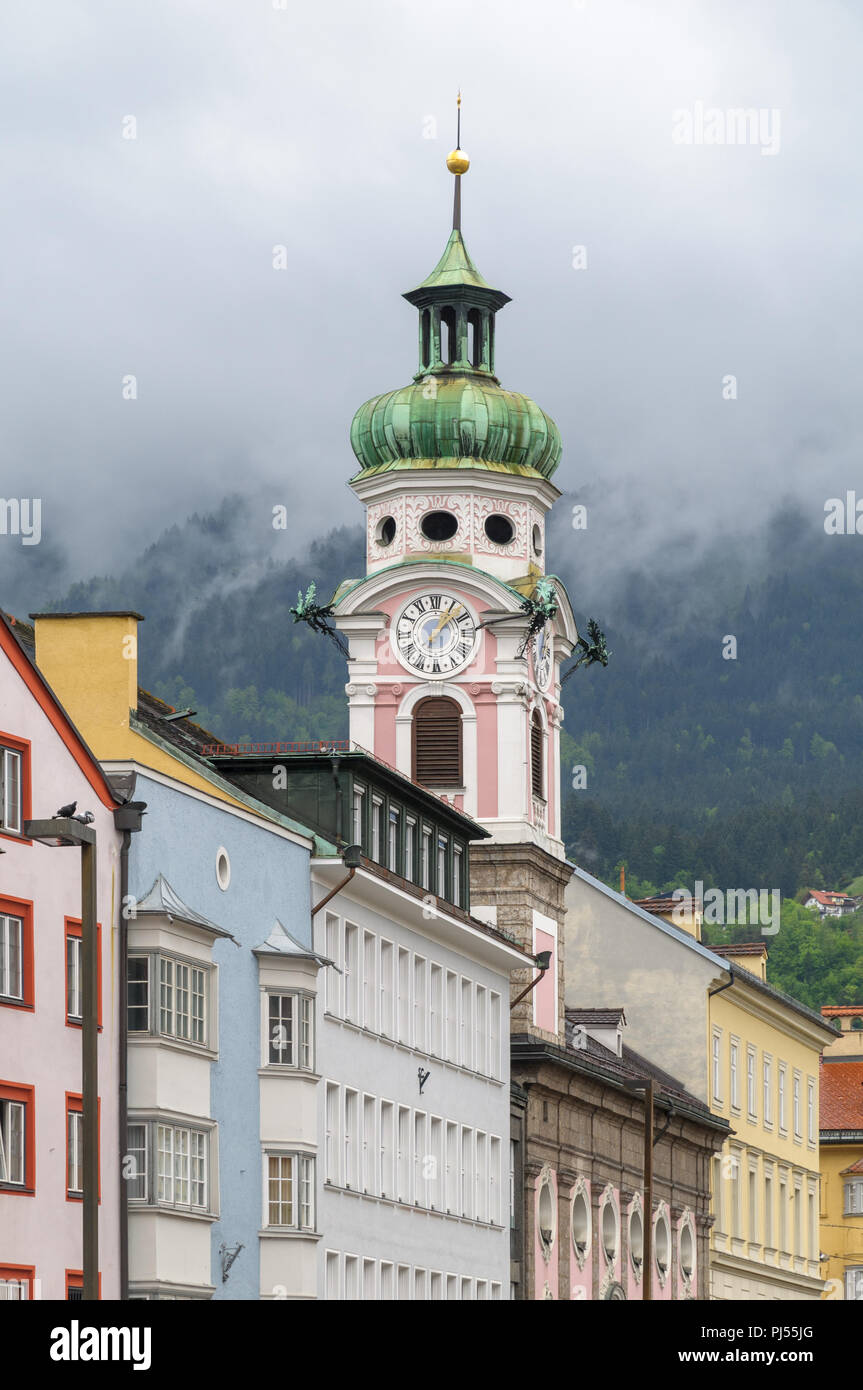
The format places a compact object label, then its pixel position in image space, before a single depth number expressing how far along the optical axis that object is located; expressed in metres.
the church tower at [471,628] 78.31
